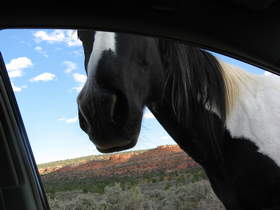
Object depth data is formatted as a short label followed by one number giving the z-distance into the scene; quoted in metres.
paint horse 1.31
